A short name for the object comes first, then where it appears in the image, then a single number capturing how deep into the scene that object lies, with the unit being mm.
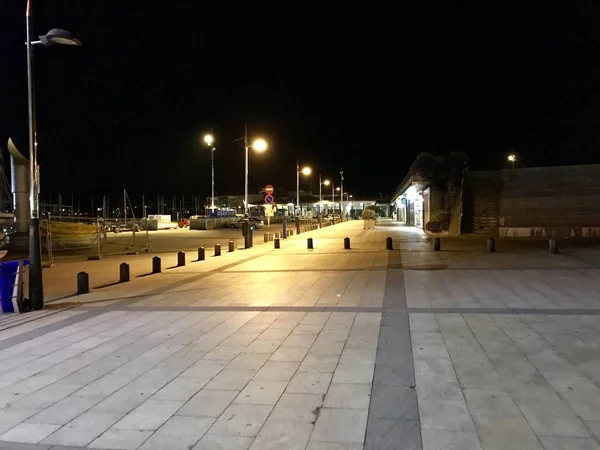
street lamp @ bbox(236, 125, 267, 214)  27719
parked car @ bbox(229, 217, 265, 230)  53578
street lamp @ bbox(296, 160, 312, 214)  51594
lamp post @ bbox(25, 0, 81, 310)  9781
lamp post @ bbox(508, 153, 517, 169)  55919
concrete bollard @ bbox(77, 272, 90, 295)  11891
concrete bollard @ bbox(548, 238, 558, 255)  18188
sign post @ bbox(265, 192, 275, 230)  29625
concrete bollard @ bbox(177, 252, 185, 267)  17602
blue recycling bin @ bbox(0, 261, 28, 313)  9547
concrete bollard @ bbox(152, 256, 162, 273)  15782
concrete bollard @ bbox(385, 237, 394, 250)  22247
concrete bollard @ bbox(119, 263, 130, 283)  13961
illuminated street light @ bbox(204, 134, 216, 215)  34406
